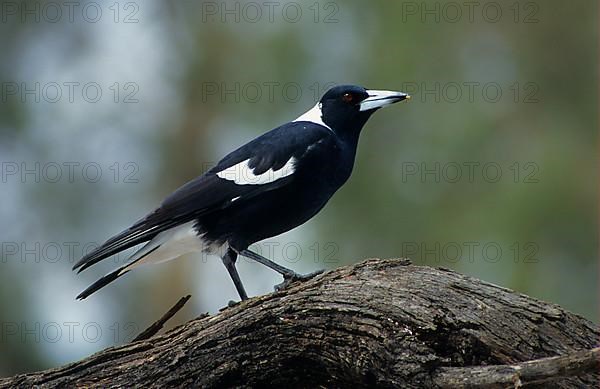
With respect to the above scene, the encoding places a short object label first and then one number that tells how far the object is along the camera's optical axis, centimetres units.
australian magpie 941
